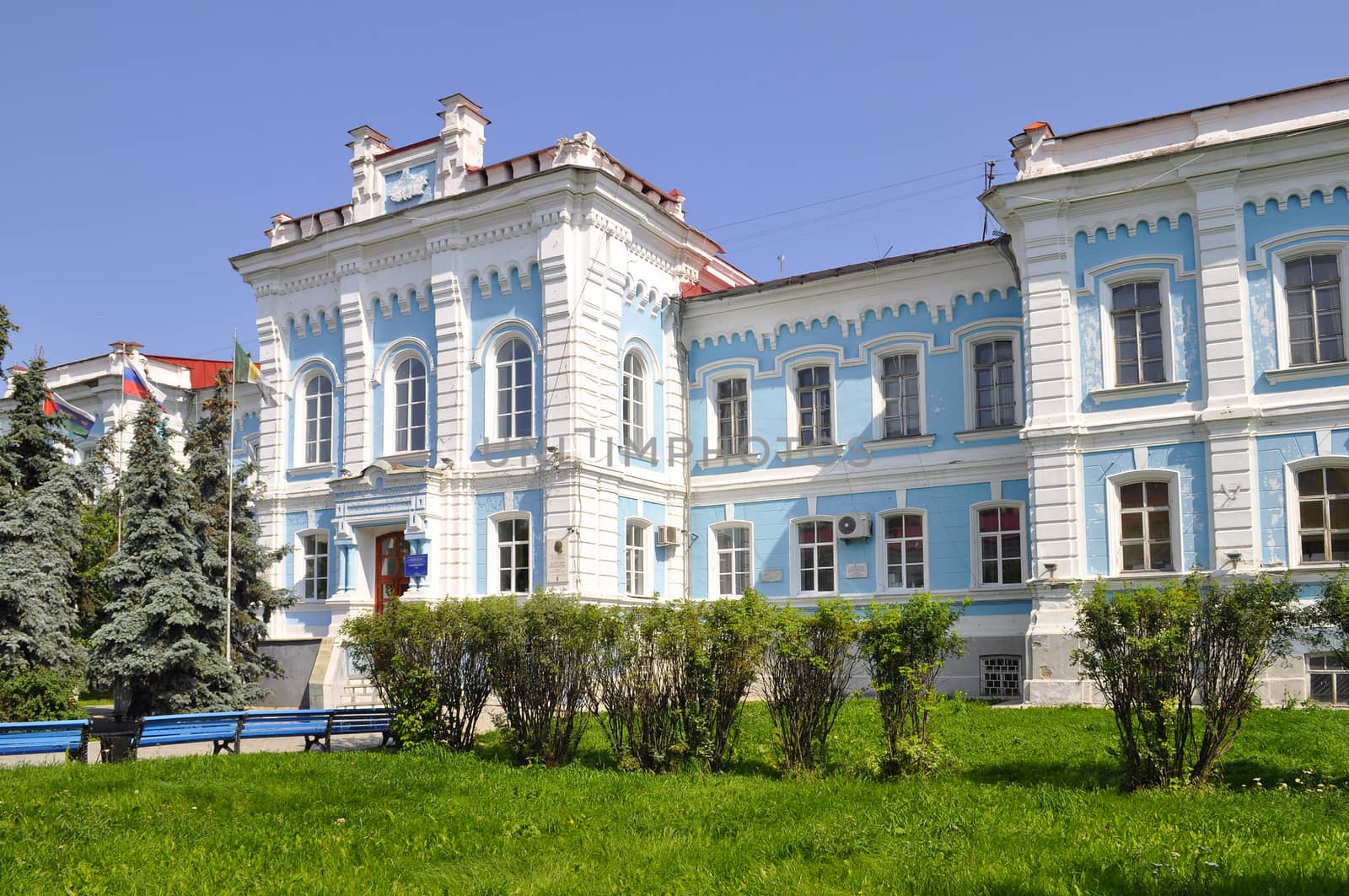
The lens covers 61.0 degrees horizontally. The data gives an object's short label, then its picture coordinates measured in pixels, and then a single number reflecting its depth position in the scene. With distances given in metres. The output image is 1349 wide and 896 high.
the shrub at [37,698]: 15.29
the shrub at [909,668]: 10.45
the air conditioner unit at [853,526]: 21.98
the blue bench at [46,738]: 11.48
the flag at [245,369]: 22.61
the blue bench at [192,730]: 12.53
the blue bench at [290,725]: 13.28
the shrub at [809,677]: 10.96
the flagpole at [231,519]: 19.31
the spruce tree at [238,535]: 21.03
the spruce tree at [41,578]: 16.78
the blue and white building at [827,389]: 17.61
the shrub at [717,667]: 11.21
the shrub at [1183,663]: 9.57
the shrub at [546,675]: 12.02
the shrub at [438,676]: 12.85
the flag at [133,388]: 28.94
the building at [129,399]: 30.81
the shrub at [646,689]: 11.46
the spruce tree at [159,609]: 17.72
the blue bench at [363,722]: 13.70
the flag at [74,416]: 25.19
